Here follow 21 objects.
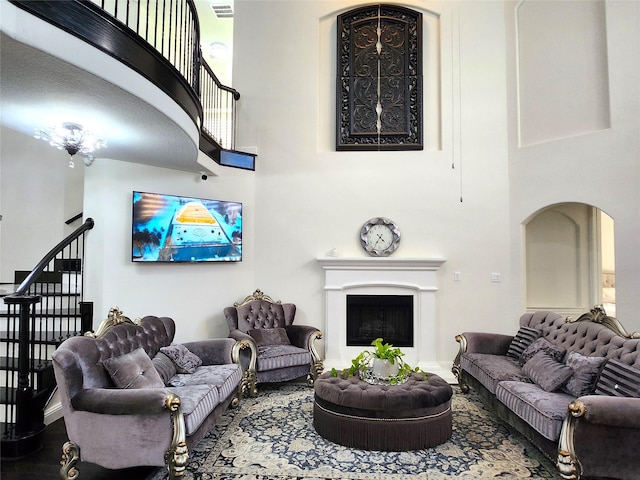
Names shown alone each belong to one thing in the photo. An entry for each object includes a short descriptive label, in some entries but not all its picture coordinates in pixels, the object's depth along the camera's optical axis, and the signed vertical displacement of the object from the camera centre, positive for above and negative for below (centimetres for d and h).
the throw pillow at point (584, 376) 309 -94
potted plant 362 -105
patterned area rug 288 -157
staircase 314 -94
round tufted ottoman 319 -131
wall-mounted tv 477 +33
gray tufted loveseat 262 -109
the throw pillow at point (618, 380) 271 -88
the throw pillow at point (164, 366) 345 -99
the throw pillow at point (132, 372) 292 -88
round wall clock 577 +27
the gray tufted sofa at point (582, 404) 255 -111
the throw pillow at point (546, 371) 325 -99
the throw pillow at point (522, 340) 432 -93
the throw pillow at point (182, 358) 378 -99
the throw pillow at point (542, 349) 375 -91
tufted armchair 454 -105
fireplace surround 564 -50
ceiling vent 695 +430
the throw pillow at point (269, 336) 501 -103
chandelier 333 +99
